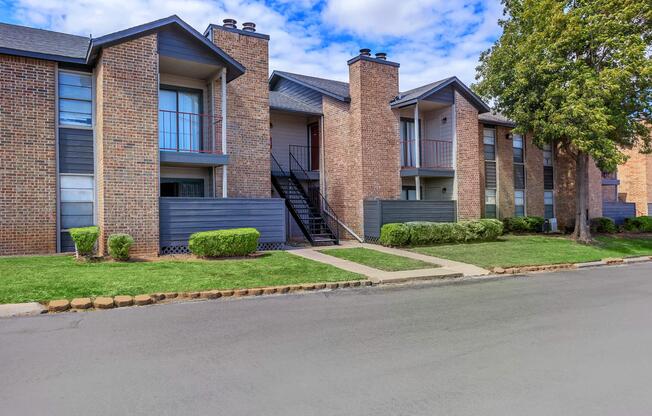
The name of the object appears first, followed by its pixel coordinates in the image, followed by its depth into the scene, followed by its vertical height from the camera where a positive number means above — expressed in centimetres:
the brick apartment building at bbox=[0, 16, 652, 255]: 1288 +251
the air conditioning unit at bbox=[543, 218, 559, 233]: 2495 -93
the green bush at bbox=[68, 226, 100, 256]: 1138 -63
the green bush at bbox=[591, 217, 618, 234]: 2697 -103
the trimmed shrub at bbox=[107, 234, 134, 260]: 1161 -81
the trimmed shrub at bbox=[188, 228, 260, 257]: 1240 -84
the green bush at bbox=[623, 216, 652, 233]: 2870 -112
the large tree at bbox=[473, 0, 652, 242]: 1652 +532
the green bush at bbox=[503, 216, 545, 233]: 2316 -79
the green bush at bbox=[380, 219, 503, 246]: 1664 -87
